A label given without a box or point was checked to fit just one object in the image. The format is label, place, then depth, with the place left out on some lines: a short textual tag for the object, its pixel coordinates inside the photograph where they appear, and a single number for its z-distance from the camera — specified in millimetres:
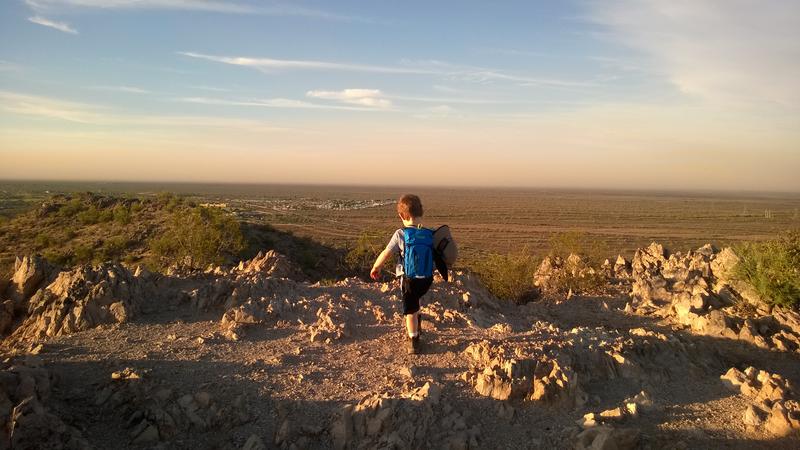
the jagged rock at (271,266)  11625
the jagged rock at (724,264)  12508
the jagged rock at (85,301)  7504
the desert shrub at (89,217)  30641
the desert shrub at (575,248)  15961
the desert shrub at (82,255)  23188
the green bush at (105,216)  30453
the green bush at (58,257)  22594
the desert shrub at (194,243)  16734
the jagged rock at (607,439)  4992
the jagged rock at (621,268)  15908
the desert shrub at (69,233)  28350
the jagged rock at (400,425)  5023
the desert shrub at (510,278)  13375
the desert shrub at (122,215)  29311
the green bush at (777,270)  10516
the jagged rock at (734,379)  6500
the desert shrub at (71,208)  32281
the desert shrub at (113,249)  23483
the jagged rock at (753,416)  5586
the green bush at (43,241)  27000
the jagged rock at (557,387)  5875
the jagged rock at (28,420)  4340
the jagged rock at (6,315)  8066
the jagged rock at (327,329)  7301
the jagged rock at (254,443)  4828
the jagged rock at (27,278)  8609
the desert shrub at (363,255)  19231
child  6480
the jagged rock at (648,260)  15797
